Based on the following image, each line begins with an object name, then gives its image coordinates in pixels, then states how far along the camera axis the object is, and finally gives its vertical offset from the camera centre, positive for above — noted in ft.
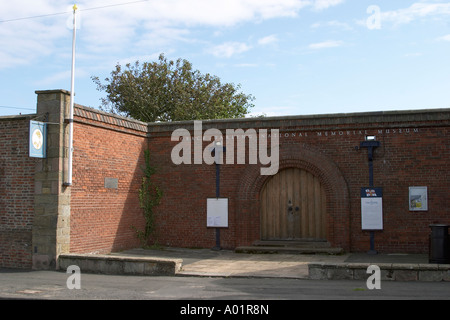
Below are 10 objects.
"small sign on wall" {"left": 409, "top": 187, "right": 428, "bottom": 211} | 47.42 -0.52
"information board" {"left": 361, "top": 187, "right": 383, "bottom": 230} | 48.52 -1.48
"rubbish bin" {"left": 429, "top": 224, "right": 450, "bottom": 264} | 38.45 -4.05
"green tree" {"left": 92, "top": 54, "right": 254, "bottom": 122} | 107.76 +21.77
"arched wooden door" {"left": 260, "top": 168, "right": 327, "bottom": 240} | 51.06 -1.46
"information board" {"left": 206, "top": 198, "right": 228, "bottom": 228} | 52.80 -2.09
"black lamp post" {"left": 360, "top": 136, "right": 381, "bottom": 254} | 48.73 +3.99
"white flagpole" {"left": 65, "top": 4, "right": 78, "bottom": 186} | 41.70 +5.41
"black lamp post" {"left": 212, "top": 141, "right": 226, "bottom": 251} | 52.80 +3.30
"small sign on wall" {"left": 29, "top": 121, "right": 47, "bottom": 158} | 39.73 +4.31
